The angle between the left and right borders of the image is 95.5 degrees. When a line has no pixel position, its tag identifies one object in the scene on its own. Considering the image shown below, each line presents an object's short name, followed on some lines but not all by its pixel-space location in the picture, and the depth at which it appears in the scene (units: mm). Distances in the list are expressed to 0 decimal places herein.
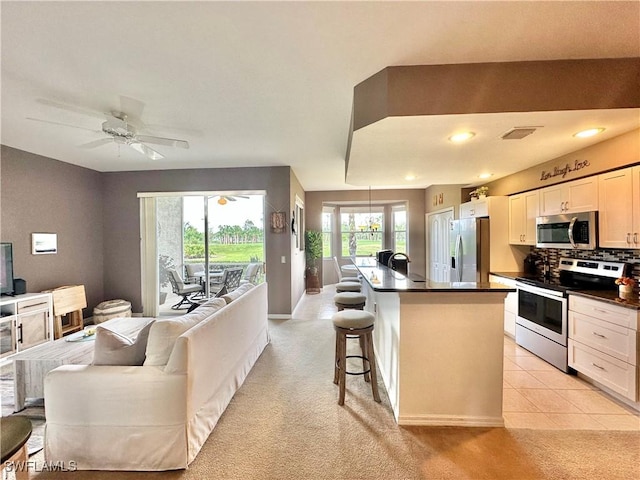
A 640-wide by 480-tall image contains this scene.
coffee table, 2365
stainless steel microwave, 2955
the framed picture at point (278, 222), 5094
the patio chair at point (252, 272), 5383
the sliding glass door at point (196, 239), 5352
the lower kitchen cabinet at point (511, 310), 3820
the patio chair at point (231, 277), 5541
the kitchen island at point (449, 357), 2201
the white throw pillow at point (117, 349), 1906
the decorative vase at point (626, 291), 2586
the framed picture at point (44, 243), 4120
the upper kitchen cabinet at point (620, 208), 2551
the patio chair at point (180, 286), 5578
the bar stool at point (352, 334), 2457
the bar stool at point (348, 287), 3852
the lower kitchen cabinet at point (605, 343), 2312
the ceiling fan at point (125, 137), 2760
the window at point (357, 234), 8547
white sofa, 1774
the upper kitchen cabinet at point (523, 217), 3851
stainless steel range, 2979
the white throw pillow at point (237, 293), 2851
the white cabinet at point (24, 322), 3336
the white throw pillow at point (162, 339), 1857
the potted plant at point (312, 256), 7562
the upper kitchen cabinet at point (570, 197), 2961
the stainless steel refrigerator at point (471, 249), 4422
